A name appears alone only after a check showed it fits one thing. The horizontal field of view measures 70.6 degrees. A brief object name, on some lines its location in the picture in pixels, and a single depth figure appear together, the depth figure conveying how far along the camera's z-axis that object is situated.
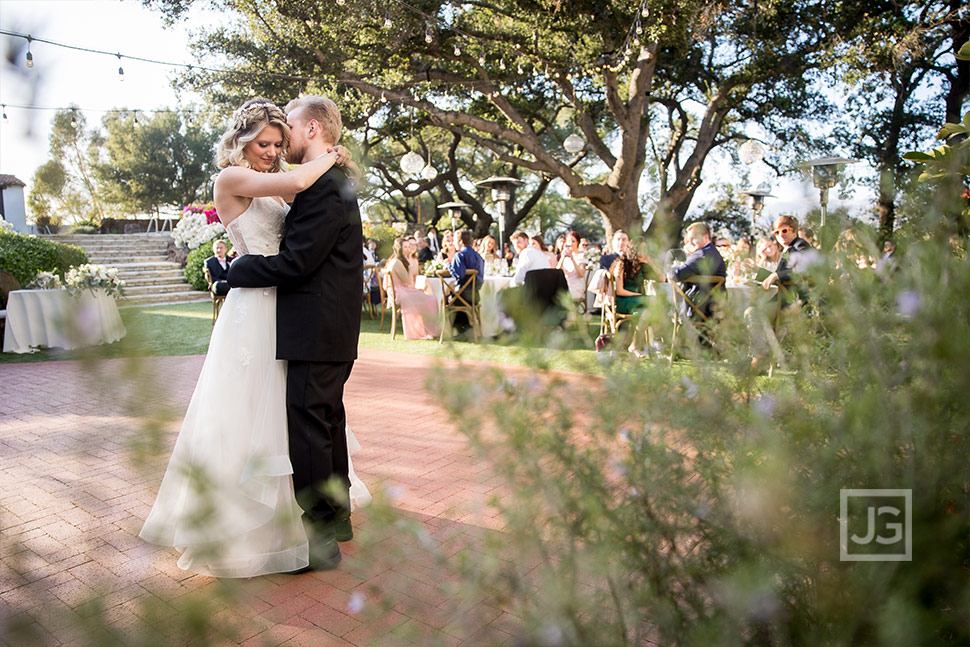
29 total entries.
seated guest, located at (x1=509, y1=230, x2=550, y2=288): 9.81
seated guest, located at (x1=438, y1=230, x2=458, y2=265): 11.89
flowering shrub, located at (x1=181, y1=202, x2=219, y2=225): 16.23
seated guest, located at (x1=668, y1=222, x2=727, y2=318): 6.68
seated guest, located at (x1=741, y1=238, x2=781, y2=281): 8.72
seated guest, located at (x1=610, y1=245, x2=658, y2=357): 8.18
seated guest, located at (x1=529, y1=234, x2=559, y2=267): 10.05
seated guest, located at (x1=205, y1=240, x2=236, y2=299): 11.05
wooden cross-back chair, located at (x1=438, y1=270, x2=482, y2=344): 9.87
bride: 2.80
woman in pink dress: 10.02
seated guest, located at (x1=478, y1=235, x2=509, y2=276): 12.58
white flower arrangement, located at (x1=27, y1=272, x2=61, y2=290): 10.30
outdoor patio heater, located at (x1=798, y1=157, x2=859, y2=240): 10.10
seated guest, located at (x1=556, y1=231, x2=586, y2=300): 11.37
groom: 2.84
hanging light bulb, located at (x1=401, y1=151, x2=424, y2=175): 16.47
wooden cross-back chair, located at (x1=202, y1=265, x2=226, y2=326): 11.74
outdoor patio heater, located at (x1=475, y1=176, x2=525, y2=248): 17.81
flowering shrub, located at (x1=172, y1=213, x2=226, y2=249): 18.45
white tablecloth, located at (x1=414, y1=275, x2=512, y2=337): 10.51
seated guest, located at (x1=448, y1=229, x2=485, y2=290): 9.92
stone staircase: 20.39
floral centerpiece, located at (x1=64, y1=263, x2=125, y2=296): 10.05
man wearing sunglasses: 6.62
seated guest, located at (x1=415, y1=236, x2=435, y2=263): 15.34
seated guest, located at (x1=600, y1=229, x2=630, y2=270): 8.62
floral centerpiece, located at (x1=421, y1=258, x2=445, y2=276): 11.08
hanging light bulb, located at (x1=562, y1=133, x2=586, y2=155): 16.88
